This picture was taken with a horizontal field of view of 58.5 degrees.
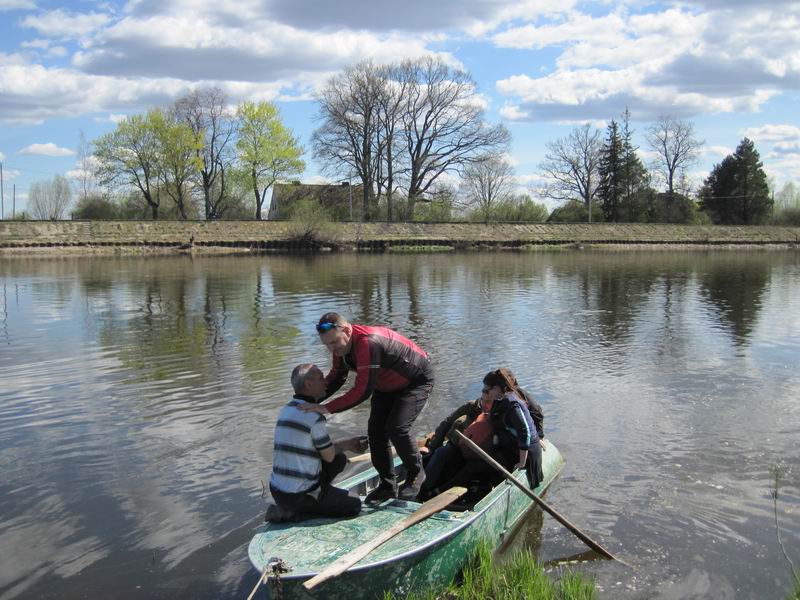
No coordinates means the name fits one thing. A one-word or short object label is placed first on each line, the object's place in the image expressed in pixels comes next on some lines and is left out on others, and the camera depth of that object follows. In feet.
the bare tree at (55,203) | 303.07
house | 260.62
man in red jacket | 19.25
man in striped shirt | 17.63
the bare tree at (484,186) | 275.71
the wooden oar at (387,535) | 14.51
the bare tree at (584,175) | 274.16
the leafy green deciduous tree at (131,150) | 225.35
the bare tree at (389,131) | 223.51
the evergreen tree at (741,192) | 259.19
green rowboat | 15.12
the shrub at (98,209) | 239.71
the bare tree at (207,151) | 237.04
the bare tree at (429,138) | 224.74
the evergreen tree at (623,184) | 257.96
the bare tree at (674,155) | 279.28
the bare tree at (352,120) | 221.25
